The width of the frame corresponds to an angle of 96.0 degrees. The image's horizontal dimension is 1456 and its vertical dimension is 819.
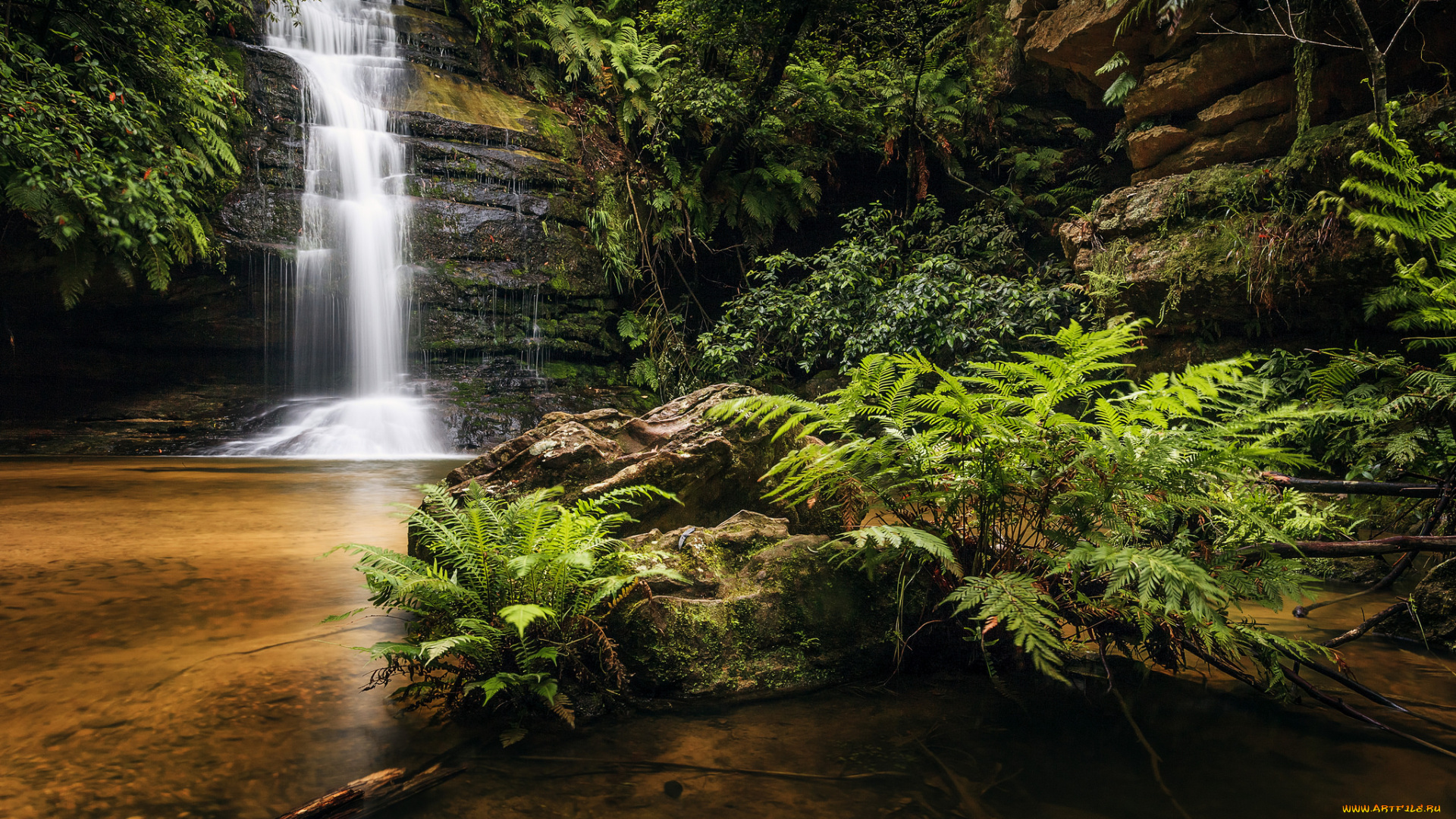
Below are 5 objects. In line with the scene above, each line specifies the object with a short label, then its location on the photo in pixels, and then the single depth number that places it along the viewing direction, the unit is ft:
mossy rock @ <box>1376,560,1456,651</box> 8.61
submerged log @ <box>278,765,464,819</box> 4.97
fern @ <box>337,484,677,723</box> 6.45
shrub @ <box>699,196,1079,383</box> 27.20
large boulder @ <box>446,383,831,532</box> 10.87
